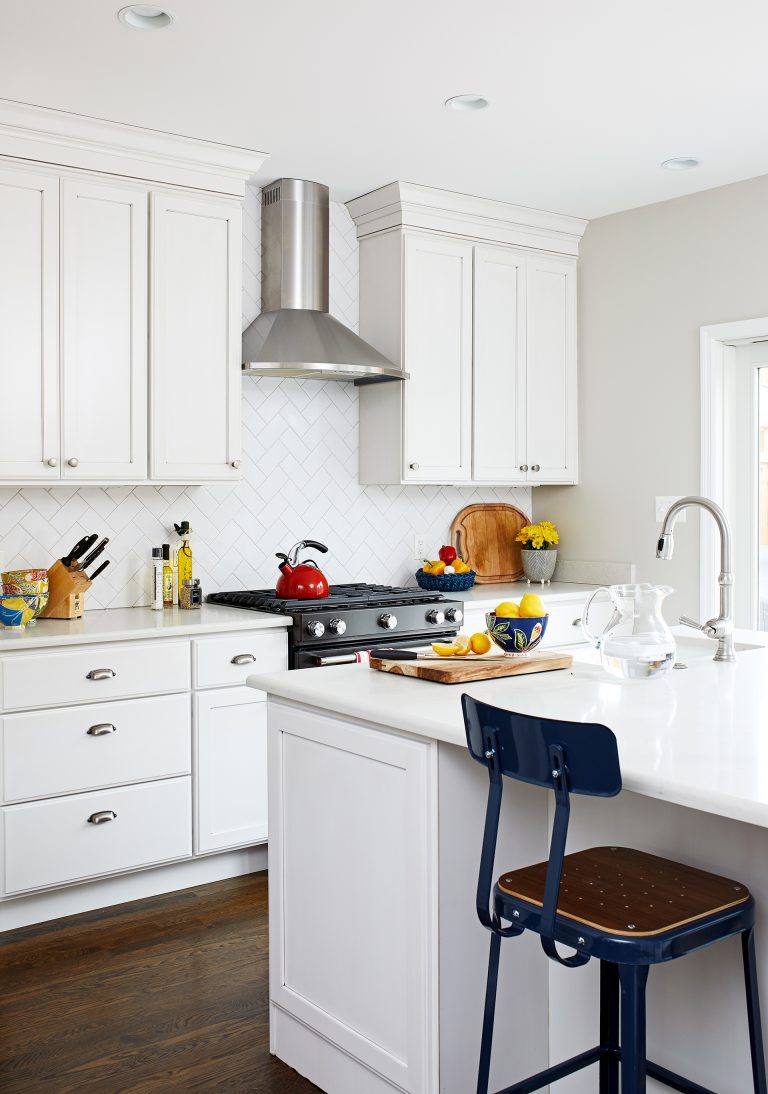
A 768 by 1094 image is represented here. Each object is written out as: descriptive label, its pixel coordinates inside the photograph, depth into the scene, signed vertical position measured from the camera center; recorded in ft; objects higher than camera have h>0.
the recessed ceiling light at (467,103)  10.96 +4.82
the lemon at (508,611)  8.01 -0.50
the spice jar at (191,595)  12.82 -0.61
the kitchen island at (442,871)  6.15 -2.16
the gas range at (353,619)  11.93 -0.89
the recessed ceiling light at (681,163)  12.93 +4.92
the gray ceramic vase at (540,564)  16.25 -0.27
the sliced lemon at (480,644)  8.02 -0.76
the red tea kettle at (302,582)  12.77 -0.44
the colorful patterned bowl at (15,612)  10.80 -0.70
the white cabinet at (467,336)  14.23 +3.10
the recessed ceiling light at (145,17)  8.86 +4.68
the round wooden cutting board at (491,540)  16.28 +0.12
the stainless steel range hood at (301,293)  13.25 +3.45
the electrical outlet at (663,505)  15.02 +0.63
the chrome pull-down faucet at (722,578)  8.19 -0.26
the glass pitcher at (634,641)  7.44 -0.69
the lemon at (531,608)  7.94 -0.47
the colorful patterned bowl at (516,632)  7.98 -0.66
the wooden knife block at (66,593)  11.70 -0.54
